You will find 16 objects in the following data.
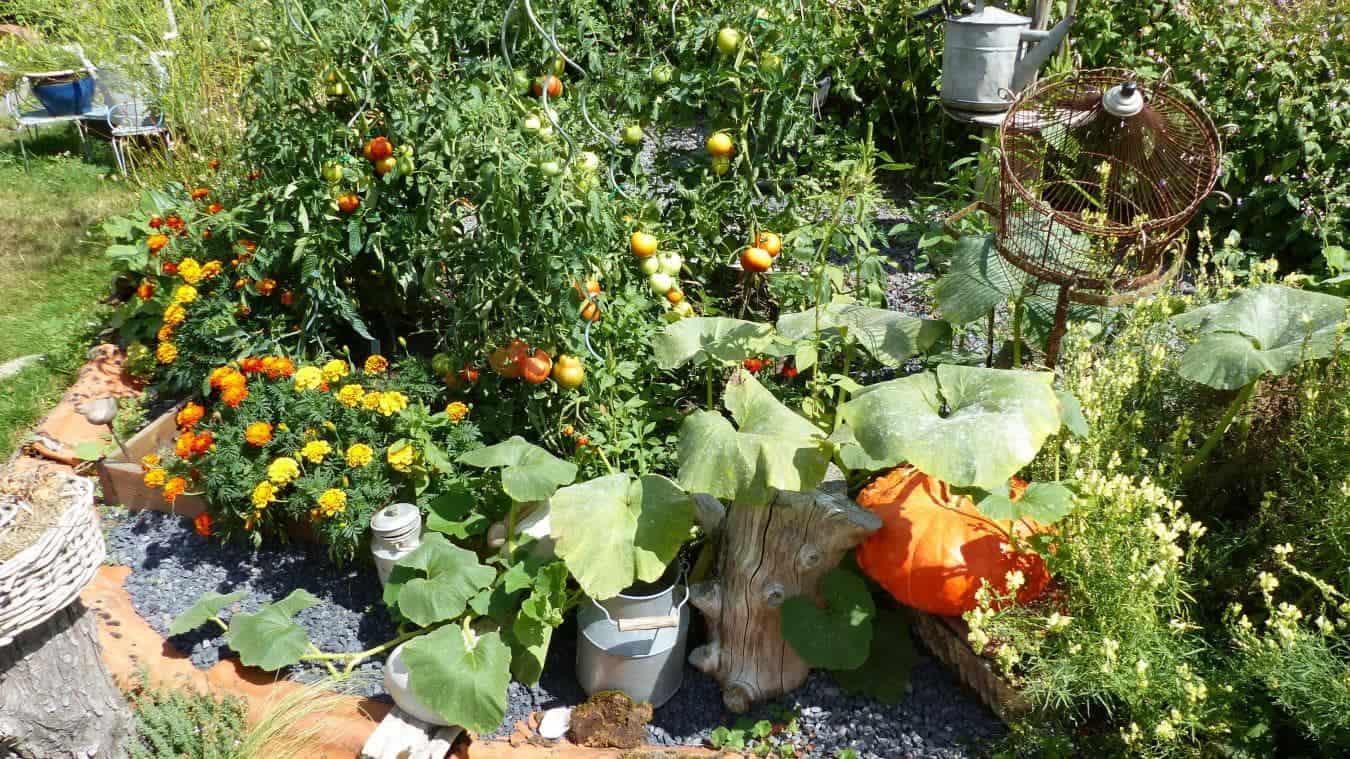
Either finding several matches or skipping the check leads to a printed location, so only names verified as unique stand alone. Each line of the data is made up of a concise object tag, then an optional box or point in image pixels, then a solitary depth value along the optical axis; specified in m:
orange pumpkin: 2.35
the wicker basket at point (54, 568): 1.92
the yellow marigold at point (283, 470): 2.65
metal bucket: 2.41
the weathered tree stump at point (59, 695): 2.12
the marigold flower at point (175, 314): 3.19
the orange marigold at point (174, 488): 2.77
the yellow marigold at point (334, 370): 2.92
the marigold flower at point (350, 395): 2.79
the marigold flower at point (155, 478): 2.80
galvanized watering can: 3.81
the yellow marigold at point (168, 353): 3.20
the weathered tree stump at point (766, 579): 2.42
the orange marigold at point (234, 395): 2.84
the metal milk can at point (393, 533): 2.59
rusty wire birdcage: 2.63
